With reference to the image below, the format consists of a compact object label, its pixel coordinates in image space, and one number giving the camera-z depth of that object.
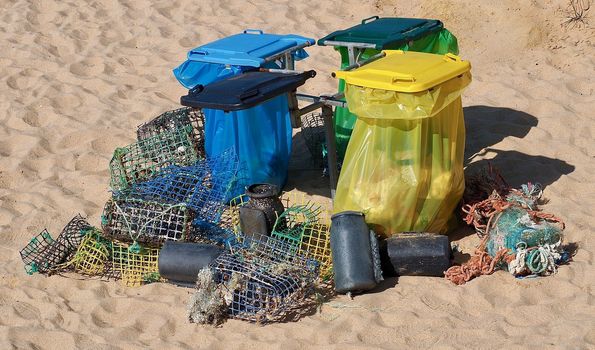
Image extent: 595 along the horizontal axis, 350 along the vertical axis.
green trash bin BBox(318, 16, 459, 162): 5.90
